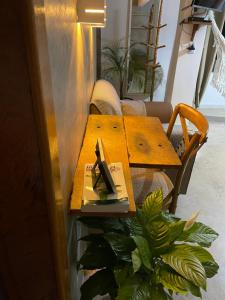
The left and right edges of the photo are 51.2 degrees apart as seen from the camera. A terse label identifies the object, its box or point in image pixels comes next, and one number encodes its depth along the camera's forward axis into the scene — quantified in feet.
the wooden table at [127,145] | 3.53
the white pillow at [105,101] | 6.40
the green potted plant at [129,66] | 10.11
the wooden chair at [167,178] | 4.44
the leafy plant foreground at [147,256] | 2.72
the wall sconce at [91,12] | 3.73
